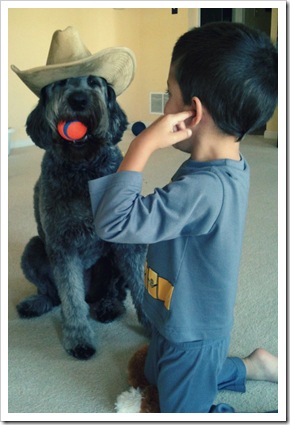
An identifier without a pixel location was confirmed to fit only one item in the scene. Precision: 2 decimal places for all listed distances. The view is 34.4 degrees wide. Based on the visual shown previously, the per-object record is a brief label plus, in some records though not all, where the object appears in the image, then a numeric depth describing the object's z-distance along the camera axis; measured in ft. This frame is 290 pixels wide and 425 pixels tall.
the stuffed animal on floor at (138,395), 3.60
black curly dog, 4.05
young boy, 2.73
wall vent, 16.26
